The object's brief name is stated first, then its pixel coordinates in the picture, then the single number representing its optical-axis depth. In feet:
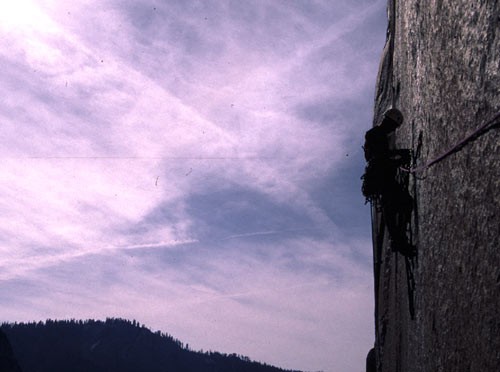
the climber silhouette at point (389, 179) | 23.20
